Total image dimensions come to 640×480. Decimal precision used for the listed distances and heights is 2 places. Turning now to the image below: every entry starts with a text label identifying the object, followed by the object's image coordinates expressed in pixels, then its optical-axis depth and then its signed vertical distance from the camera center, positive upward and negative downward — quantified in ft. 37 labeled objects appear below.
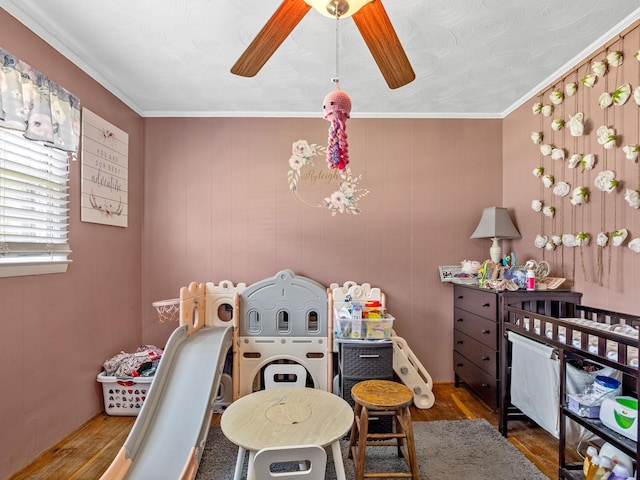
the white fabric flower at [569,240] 7.59 +0.14
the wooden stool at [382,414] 5.85 -3.16
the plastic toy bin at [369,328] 8.15 -1.99
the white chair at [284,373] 8.80 -3.32
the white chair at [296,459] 4.41 -2.79
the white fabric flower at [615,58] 6.58 +3.66
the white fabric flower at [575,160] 7.57 +1.93
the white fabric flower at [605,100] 6.73 +2.92
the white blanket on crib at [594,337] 5.00 -1.58
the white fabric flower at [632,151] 6.19 +1.75
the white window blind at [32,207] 6.02 +0.71
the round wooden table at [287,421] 4.94 -2.81
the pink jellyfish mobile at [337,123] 4.98 +1.81
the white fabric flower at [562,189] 7.88 +1.34
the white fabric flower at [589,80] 7.14 +3.51
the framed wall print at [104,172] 8.05 +1.84
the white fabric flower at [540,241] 8.61 +0.13
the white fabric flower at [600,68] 6.88 +3.62
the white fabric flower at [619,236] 6.44 +0.20
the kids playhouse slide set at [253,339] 7.20 -2.43
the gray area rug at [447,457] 6.29 -4.20
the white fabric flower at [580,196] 7.39 +1.10
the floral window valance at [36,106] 5.76 +2.56
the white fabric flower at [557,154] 8.06 +2.21
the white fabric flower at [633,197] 6.15 +0.89
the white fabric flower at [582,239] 7.32 +0.16
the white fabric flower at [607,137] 6.66 +2.17
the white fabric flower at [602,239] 6.83 +0.15
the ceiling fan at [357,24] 3.83 +2.54
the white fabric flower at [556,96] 8.10 +3.58
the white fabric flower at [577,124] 7.45 +2.68
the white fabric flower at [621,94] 6.40 +2.90
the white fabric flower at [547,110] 8.52 +3.42
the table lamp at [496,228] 9.34 +0.49
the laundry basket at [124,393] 8.34 -3.69
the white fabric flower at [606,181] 6.62 +1.30
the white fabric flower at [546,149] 8.47 +2.44
